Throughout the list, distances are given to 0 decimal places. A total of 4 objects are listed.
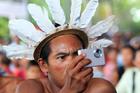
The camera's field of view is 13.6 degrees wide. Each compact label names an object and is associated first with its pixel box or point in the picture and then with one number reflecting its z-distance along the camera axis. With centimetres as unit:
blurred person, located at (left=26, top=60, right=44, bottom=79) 907
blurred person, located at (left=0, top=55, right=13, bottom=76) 1069
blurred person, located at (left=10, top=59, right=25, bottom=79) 1103
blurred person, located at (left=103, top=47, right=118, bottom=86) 1018
